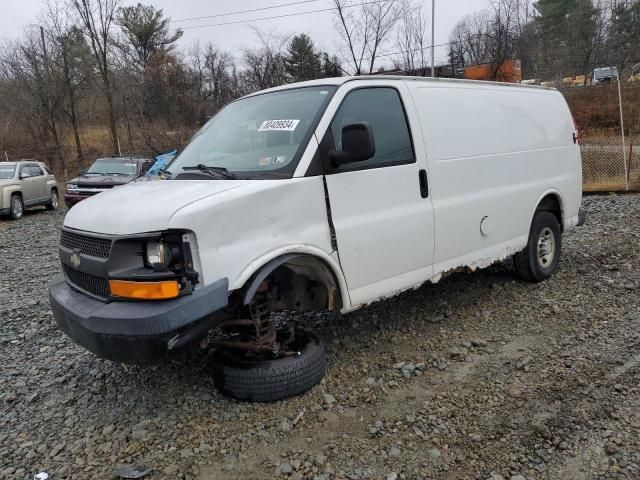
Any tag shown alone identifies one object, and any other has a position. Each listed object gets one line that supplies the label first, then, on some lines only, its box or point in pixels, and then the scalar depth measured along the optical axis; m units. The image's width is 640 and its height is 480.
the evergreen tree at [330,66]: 29.06
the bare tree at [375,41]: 26.98
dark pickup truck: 15.16
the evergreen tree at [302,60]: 33.56
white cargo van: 3.00
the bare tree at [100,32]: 26.47
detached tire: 3.48
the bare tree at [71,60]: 30.12
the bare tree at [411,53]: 31.09
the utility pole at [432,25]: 25.10
